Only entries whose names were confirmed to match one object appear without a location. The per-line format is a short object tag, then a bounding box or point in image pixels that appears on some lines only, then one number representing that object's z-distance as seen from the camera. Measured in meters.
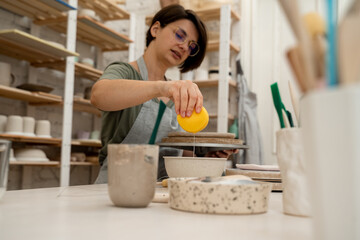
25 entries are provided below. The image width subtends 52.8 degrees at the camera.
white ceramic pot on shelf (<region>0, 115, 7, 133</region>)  2.69
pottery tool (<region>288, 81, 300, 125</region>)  0.58
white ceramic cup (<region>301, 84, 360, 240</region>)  0.28
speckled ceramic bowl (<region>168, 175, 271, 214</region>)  0.60
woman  1.41
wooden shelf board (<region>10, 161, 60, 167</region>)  2.73
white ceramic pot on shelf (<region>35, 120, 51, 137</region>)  2.94
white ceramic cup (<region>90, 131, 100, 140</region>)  3.59
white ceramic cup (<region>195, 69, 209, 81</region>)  3.85
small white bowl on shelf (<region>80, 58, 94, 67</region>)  3.46
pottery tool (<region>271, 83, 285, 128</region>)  0.57
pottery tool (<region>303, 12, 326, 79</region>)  0.28
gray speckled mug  0.62
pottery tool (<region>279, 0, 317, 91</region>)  0.28
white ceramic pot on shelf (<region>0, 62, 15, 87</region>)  2.65
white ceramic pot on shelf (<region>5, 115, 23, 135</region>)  2.69
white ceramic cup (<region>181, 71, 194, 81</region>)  3.97
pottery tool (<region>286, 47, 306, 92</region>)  0.29
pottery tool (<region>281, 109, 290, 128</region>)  0.63
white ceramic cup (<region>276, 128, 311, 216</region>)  0.60
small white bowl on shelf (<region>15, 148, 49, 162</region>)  2.79
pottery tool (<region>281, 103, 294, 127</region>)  0.65
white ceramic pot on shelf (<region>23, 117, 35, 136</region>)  2.81
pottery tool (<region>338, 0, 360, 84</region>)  0.26
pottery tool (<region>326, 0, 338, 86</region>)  0.27
